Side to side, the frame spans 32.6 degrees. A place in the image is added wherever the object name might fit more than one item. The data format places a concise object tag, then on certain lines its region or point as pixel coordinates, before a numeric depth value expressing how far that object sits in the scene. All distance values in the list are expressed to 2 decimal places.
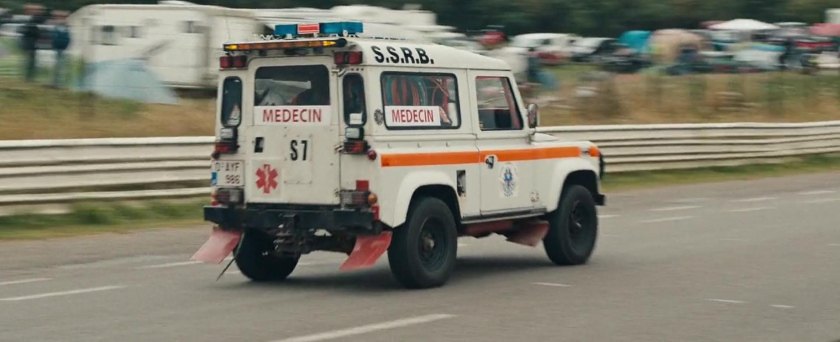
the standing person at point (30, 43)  23.39
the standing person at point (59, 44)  22.73
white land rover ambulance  11.48
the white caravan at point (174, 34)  29.09
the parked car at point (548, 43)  53.74
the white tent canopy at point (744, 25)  60.78
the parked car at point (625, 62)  41.53
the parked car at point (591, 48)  52.57
